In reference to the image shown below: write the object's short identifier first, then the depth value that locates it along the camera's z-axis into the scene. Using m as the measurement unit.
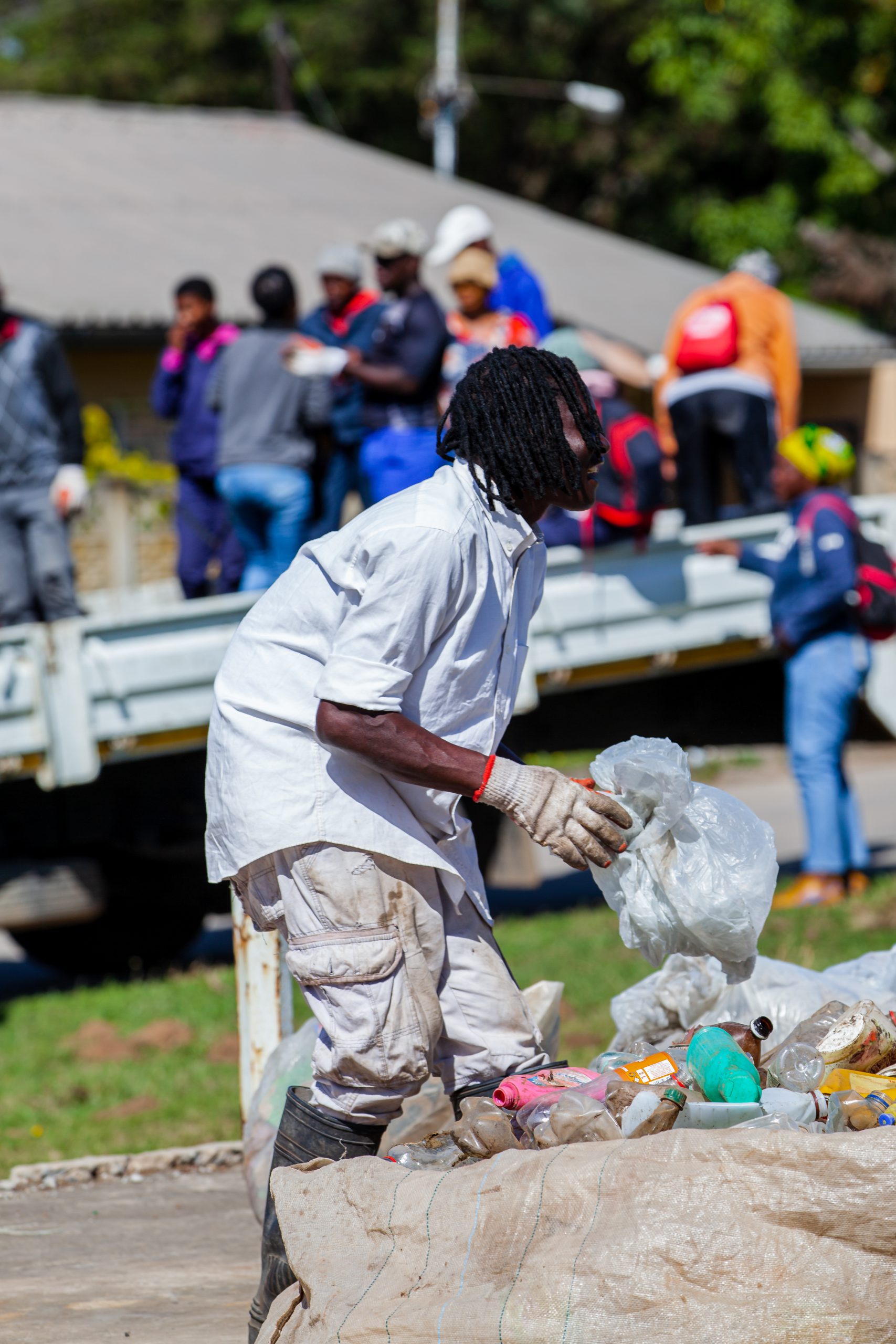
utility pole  47.31
